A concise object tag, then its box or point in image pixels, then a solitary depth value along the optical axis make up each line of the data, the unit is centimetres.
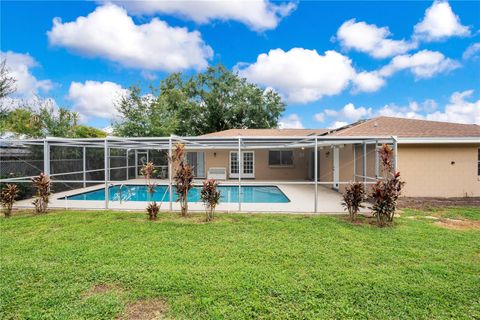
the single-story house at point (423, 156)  1131
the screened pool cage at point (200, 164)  991
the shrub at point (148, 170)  853
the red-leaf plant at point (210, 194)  810
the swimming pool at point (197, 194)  1241
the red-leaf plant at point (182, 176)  807
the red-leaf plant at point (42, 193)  880
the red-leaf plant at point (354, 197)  775
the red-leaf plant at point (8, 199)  848
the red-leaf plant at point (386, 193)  721
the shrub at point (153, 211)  789
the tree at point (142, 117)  2117
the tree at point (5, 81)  1419
